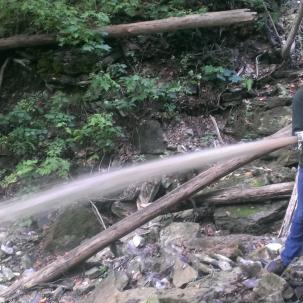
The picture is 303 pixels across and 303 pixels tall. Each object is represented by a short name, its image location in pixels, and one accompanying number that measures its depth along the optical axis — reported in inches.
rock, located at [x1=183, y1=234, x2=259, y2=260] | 196.4
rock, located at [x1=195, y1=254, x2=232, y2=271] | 187.5
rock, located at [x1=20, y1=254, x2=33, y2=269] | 240.2
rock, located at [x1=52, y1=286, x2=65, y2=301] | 213.2
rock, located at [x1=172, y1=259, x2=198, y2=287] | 187.2
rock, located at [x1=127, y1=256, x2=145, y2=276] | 208.2
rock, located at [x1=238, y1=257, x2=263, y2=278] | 177.0
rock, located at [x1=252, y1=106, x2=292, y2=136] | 273.0
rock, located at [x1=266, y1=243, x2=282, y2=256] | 188.4
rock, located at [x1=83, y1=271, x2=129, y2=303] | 193.0
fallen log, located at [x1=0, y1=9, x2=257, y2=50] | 305.9
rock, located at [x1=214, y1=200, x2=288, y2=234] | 217.3
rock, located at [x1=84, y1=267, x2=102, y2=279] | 222.1
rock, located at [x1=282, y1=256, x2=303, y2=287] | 168.4
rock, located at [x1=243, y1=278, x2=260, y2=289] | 169.9
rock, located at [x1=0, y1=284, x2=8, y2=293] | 221.5
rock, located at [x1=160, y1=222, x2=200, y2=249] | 217.8
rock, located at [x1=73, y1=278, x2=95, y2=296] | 213.0
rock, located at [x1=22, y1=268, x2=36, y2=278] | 230.3
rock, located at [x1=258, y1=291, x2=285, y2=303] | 158.1
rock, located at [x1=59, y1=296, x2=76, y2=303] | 208.7
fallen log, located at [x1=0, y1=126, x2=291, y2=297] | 220.1
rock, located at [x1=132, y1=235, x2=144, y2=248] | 228.9
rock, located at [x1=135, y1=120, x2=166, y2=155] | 285.9
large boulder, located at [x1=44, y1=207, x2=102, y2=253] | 246.8
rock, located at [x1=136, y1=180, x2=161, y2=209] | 255.4
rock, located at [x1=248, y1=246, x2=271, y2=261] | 188.3
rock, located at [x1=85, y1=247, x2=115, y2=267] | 229.0
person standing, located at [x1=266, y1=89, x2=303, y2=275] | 154.3
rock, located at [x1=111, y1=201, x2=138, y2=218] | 256.8
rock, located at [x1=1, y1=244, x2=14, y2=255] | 249.9
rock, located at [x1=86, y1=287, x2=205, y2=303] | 168.7
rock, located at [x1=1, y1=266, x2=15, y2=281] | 233.2
